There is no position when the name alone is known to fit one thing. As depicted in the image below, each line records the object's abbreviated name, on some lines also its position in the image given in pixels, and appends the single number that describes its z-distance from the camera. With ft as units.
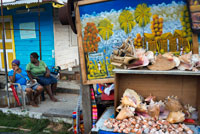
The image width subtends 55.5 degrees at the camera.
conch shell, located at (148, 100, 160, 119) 7.34
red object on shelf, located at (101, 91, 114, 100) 8.86
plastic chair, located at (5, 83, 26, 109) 15.56
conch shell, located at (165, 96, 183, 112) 7.15
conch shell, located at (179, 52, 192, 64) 6.81
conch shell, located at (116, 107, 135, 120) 7.18
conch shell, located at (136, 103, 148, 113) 7.44
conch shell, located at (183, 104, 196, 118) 7.44
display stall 7.06
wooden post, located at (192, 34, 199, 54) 7.79
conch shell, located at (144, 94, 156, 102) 7.96
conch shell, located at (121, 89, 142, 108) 7.33
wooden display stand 7.64
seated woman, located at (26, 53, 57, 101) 16.68
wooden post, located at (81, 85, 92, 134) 9.15
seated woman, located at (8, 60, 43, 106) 15.94
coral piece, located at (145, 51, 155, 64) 7.16
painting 7.95
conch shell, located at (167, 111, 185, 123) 7.02
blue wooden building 23.35
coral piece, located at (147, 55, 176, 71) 6.95
